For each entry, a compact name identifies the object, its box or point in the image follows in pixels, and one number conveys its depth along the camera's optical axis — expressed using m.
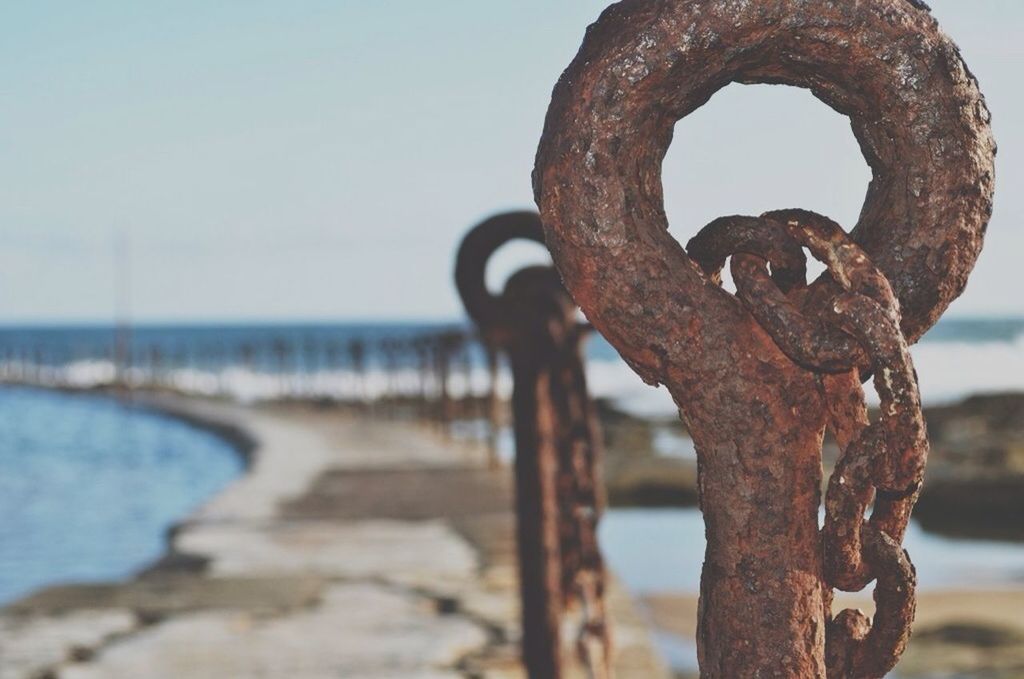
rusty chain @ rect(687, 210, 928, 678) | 0.81
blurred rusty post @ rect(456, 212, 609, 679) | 2.76
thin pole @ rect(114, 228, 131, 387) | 33.29
